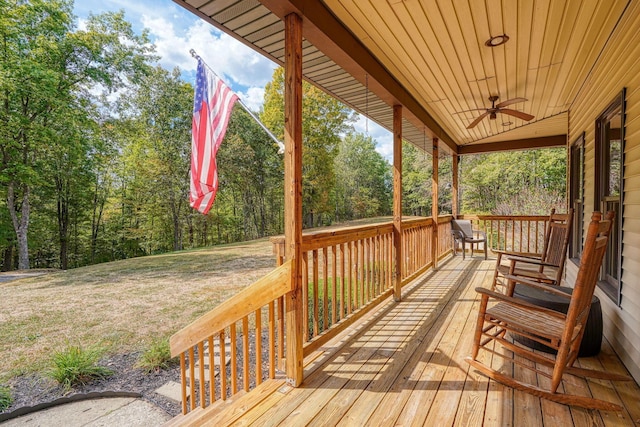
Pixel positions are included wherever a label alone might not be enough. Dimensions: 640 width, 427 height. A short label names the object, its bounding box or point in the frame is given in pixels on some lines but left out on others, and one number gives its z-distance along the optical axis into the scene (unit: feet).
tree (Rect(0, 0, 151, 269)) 31.83
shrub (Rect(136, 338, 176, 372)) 12.11
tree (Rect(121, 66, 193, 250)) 48.34
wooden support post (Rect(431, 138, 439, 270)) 18.81
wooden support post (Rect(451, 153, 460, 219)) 24.04
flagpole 11.05
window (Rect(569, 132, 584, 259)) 12.83
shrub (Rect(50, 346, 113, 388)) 11.23
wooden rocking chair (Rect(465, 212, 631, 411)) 5.63
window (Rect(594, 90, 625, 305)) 7.90
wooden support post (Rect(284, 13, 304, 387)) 6.70
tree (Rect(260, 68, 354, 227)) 47.39
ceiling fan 12.88
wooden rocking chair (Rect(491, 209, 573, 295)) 10.00
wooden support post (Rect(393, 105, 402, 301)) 12.70
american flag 9.06
